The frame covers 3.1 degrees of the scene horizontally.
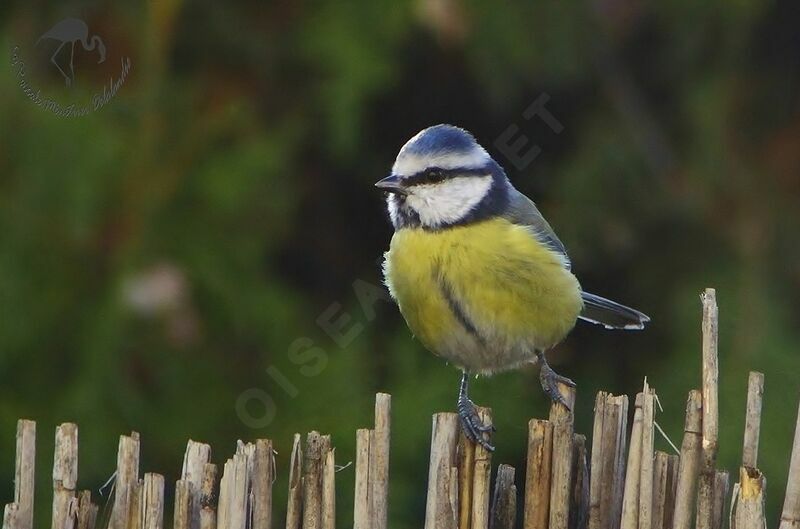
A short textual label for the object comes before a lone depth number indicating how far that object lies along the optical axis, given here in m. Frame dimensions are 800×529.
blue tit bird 4.17
